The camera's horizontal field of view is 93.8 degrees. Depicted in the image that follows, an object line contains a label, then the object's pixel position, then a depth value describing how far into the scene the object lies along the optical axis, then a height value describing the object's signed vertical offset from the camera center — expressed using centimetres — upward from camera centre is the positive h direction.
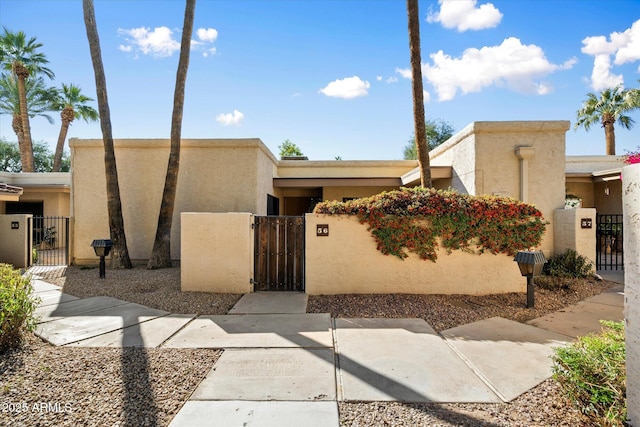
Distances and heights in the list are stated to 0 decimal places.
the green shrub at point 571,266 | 770 -134
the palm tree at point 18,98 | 2108 +882
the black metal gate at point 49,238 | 1262 -103
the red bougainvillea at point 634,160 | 526 +100
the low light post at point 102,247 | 768 -76
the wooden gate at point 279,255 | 675 -87
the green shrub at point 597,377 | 238 -139
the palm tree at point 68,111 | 2253 +815
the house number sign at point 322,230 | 645 -30
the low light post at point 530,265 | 541 -90
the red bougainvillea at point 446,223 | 625 -16
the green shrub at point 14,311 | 370 -120
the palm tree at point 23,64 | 1873 +997
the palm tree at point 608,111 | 1842 +651
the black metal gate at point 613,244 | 940 -110
